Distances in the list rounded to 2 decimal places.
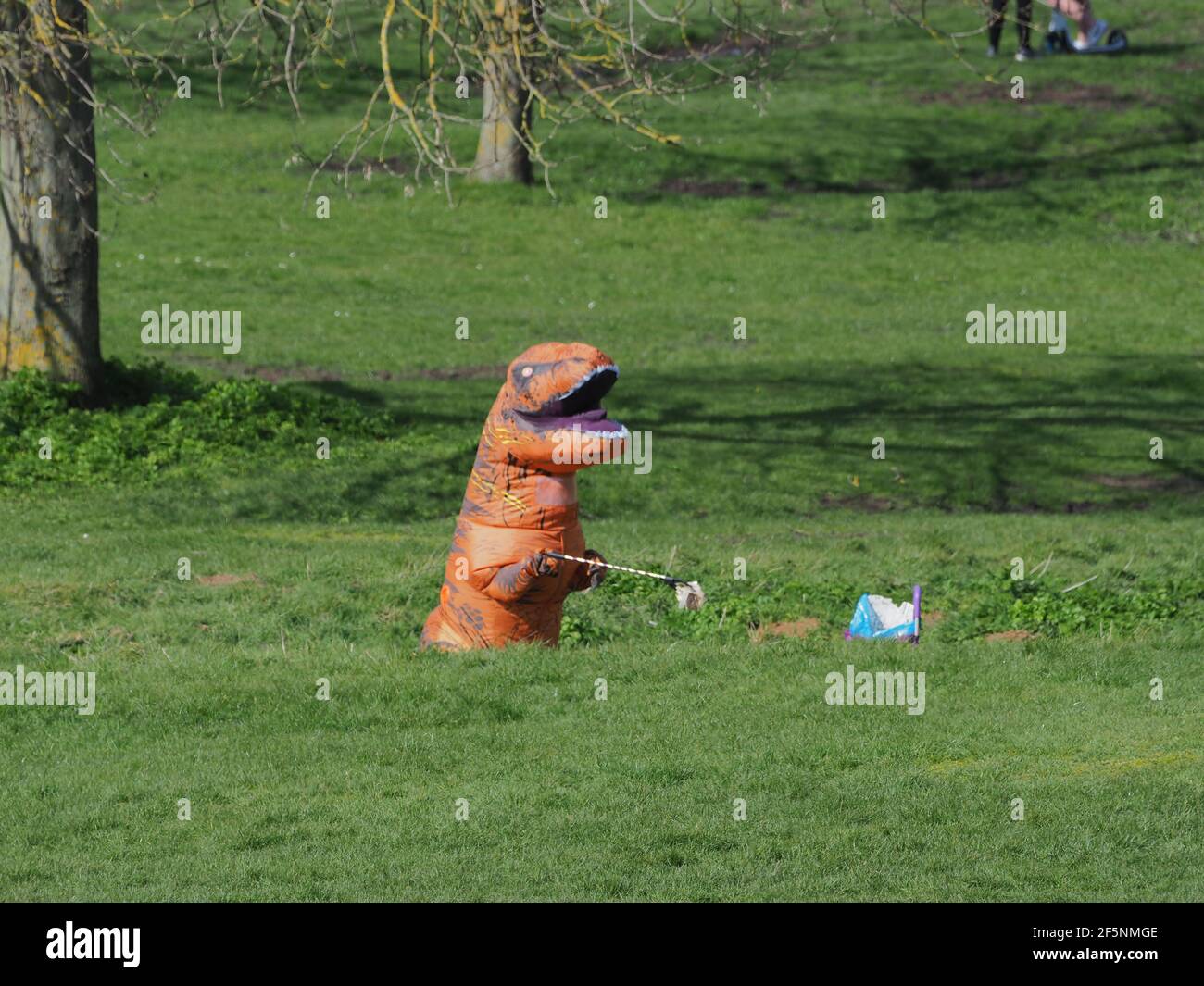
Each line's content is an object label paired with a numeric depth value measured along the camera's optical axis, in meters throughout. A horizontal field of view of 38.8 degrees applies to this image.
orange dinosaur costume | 9.66
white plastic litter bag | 11.14
